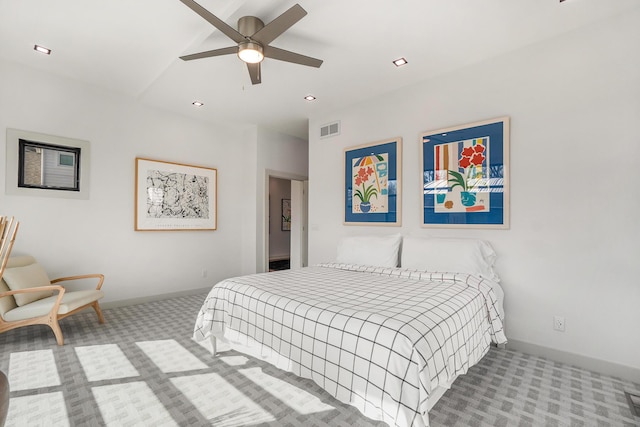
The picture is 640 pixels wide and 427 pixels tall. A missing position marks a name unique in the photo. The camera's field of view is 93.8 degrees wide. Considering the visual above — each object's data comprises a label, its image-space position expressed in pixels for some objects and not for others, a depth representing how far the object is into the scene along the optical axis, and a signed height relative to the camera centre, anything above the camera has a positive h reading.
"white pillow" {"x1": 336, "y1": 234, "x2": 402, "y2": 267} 3.28 -0.42
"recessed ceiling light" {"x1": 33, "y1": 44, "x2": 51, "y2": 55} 2.94 +1.63
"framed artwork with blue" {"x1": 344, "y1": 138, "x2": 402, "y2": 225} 3.64 +0.39
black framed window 3.34 +0.55
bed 1.44 -0.69
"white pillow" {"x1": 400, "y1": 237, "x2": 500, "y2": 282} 2.78 -0.42
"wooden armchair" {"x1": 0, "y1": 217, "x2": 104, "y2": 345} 2.72 -0.85
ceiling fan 2.03 +1.34
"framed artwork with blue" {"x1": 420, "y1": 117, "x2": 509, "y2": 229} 2.88 +0.39
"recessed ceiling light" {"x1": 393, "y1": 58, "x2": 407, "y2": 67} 3.01 +1.54
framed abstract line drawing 4.25 +0.26
